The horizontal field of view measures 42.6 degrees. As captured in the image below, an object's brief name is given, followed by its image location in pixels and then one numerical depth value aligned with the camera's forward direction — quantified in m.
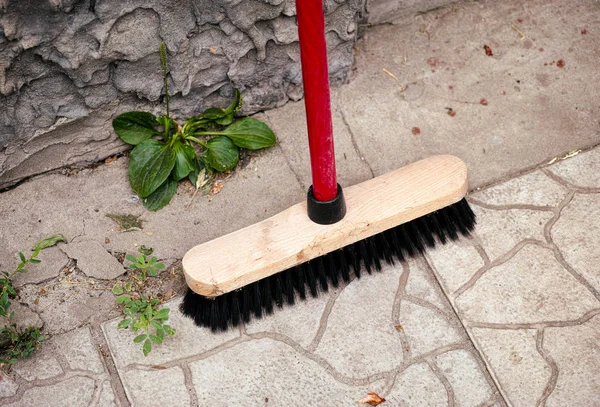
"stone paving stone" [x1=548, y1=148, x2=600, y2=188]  2.40
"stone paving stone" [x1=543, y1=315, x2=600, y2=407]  1.98
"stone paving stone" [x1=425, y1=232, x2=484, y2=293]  2.22
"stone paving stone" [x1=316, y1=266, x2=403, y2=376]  2.07
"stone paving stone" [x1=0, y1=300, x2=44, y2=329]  2.15
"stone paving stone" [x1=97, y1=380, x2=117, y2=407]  2.02
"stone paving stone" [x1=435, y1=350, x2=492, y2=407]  2.00
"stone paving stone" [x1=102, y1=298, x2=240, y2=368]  2.10
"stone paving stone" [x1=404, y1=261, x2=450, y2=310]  2.18
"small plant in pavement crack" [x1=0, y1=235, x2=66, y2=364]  2.07
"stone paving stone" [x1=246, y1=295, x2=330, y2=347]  2.13
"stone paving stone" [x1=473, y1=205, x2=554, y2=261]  2.28
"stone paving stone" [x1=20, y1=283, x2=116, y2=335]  2.17
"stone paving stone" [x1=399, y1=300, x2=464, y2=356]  2.10
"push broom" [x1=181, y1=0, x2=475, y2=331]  2.00
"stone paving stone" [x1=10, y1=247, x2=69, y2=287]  2.23
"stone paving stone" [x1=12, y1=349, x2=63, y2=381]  2.07
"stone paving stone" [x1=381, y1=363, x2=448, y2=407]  2.00
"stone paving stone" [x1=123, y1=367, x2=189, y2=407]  2.02
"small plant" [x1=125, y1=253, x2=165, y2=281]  2.16
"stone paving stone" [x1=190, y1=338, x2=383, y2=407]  2.02
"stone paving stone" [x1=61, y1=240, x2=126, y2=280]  2.25
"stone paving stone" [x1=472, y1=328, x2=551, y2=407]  2.00
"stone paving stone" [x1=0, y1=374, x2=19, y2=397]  2.04
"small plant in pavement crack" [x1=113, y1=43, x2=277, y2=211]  2.34
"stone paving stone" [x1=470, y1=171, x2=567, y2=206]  2.37
